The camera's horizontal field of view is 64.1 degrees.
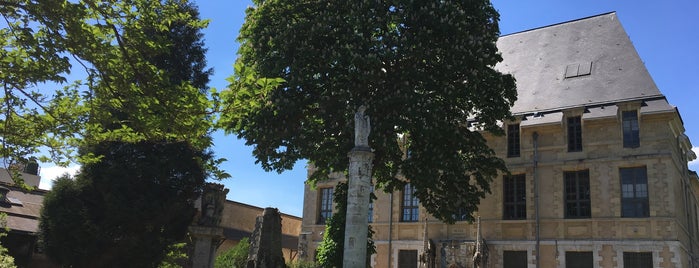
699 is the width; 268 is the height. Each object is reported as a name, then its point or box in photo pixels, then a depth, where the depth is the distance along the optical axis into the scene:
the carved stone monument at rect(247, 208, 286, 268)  14.43
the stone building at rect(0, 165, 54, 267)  24.30
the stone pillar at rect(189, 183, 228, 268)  15.70
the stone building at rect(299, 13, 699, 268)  21.61
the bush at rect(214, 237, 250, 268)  22.52
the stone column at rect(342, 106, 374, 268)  12.20
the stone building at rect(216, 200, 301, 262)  36.34
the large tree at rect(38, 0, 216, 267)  20.88
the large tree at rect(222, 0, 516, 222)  16.98
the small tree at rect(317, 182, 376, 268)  17.58
